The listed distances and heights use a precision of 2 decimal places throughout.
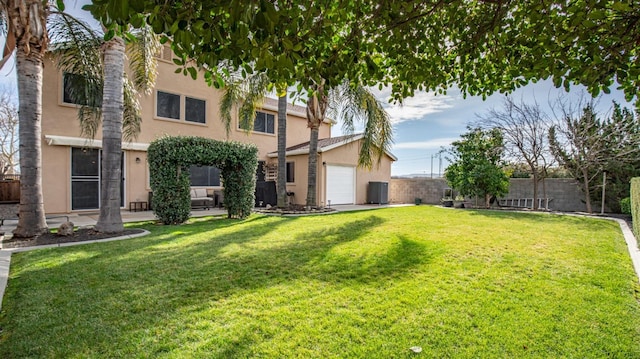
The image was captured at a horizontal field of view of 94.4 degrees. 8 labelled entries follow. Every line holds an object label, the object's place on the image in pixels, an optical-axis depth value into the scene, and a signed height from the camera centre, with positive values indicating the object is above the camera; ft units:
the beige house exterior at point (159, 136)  38.29 +5.44
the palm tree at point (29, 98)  22.90 +6.35
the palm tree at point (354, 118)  42.78 +9.13
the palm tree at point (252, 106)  43.01 +11.03
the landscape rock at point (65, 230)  24.35 -4.32
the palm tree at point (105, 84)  26.02 +9.41
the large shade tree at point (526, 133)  48.37 +8.14
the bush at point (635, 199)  21.89 -1.37
